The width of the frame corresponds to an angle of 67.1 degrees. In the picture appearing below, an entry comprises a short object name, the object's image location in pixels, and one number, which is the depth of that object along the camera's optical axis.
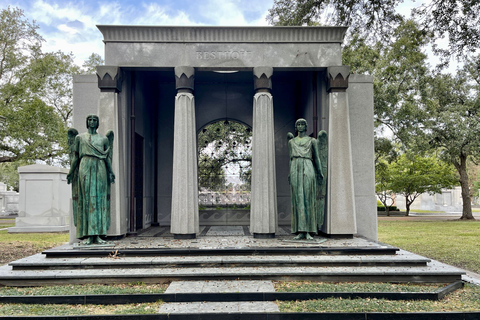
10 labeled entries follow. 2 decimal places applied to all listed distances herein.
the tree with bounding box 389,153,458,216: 29.34
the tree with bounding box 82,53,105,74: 26.92
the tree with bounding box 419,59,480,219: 19.83
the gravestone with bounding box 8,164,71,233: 16.14
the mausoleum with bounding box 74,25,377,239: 8.32
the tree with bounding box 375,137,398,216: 19.34
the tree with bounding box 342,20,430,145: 17.55
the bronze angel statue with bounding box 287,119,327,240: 7.97
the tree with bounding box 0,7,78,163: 18.67
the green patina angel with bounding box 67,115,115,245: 7.57
